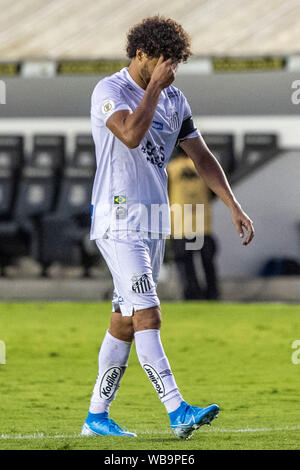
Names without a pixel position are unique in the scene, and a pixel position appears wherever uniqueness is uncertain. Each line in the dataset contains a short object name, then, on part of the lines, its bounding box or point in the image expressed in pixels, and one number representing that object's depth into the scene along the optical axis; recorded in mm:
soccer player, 4773
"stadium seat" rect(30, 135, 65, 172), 16484
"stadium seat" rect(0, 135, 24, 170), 16656
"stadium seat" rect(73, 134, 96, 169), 16375
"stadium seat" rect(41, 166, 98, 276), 16219
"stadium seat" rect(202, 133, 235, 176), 15992
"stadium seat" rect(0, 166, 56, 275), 16297
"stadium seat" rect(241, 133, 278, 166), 15844
